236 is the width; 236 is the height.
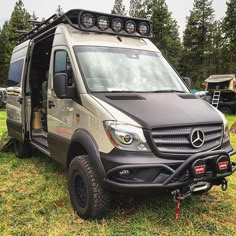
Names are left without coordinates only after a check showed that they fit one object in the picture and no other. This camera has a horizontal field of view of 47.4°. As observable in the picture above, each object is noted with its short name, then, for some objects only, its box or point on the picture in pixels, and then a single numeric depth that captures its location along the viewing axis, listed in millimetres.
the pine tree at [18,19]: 31518
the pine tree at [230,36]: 29785
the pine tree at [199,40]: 31184
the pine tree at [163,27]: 29334
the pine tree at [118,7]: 33779
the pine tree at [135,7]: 31410
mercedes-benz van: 2790
